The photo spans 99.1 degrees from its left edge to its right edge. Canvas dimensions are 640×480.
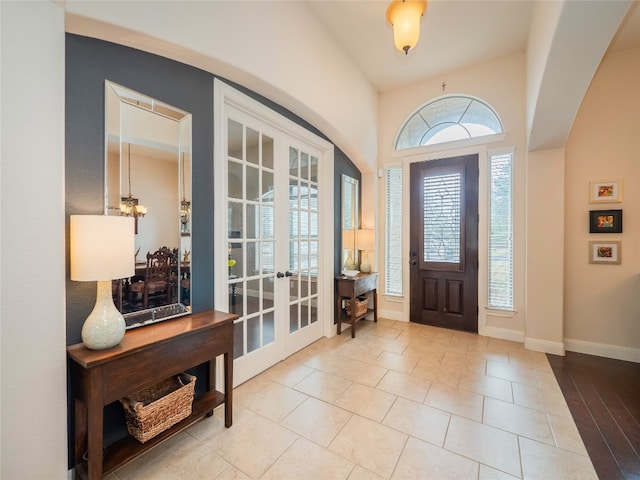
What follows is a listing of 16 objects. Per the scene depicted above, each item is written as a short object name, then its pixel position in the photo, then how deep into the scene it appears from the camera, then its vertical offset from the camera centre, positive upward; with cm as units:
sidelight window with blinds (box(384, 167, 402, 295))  437 +13
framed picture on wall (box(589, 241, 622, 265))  308 -14
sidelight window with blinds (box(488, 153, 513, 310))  359 +10
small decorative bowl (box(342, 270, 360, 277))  378 -47
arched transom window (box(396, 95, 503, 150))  383 +175
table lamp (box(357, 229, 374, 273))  395 +0
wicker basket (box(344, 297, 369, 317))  389 -96
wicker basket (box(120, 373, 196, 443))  156 -102
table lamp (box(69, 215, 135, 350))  134 -11
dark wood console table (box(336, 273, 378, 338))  361 -69
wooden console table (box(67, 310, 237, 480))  133 -72
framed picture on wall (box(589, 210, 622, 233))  307 +22
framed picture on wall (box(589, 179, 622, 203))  307 +56
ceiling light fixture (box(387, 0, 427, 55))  225 +185
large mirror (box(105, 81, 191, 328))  168 +30
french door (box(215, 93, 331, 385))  246 +0
